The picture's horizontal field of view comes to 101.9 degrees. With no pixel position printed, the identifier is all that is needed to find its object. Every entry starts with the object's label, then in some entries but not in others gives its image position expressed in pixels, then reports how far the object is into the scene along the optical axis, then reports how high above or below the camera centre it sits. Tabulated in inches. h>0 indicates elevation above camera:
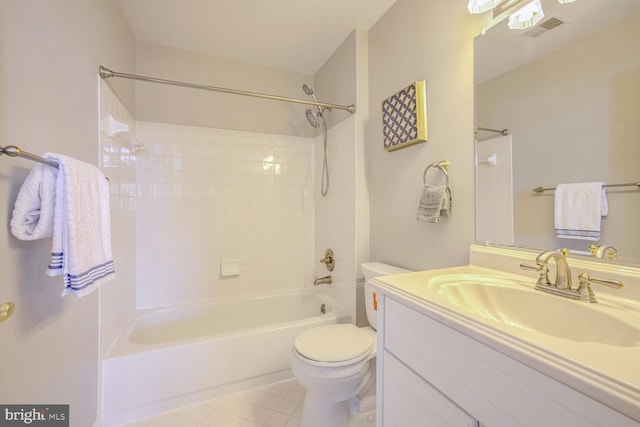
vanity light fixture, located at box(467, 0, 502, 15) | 40.5 +32.8
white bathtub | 53.9 -33.7
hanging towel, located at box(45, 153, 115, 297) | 31.9 -1.7
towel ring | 49.6 +9.1
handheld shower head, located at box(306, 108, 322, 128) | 85.2 +31.9
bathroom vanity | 15.9 -11.4
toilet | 46.3 -28.8
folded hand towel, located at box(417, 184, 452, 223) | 47.9 +1.8
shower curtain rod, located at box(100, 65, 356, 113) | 52.6 +31.1
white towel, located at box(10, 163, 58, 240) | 29.3 +1.3
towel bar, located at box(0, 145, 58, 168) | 25.1 +6.4
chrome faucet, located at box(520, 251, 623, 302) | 28.1 -8.0
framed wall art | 53.4 +21.2
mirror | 29.3 +12.3
